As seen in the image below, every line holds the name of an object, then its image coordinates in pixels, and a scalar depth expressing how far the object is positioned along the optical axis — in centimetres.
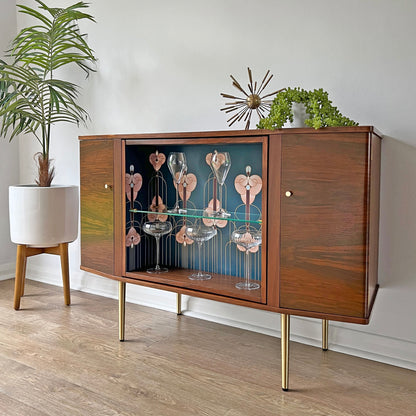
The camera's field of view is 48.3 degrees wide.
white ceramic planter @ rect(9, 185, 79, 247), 267
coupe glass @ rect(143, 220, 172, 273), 225
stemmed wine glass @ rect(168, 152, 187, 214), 220
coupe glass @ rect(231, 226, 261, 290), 205
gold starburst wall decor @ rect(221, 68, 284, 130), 212
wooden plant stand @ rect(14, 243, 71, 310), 276
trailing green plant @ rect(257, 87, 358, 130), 168
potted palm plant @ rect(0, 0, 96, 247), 268
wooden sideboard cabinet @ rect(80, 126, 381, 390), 163
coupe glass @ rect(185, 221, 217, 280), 221
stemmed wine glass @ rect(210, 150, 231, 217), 209
